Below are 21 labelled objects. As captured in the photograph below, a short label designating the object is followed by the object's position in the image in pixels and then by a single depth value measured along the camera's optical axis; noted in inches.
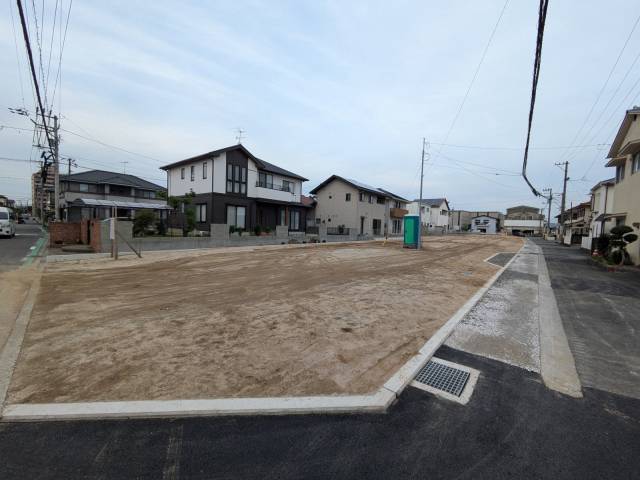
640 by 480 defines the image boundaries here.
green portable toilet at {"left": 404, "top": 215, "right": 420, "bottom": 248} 879.1
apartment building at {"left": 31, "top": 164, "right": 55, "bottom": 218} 1775.3
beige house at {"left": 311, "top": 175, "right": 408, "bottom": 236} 1438.2
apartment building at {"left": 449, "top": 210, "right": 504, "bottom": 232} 3710.6
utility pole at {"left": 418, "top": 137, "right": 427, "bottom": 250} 1450.5
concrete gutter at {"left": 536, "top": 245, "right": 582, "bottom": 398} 145.4
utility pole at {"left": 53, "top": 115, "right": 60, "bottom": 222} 896.3
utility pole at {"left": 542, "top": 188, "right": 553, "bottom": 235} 2161.4
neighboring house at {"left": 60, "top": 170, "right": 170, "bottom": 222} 1258.6
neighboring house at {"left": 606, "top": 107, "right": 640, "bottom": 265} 589.3
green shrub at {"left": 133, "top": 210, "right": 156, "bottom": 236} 709.9
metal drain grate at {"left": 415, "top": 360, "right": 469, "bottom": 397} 140.6
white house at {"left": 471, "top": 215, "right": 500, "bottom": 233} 3282.5
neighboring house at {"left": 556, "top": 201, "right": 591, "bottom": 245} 1428.3
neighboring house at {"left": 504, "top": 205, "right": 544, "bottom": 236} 3390.7
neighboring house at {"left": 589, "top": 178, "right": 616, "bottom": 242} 853.8
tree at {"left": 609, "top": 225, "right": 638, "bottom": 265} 553.0
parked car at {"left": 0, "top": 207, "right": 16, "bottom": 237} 800.3
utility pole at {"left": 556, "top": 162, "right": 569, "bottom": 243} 1728.6
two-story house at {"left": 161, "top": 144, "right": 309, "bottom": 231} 949.8
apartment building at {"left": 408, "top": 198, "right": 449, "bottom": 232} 2325.3
